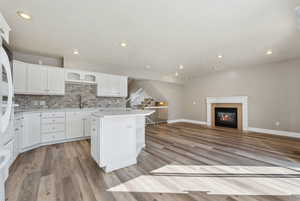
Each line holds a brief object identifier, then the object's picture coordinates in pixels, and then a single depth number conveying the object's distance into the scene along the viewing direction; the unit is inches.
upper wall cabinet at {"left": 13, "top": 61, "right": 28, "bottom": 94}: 119.1
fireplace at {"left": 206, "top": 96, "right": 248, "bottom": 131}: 199.9
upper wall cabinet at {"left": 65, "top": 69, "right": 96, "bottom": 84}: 152.7
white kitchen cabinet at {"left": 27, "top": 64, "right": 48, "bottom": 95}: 127.3
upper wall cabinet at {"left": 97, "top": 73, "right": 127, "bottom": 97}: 173.6
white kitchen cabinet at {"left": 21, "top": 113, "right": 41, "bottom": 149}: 112.0
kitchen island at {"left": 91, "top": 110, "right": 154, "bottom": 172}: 79.6
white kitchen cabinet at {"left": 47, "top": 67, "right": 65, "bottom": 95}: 138.8
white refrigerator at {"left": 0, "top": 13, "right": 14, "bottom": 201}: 36.7
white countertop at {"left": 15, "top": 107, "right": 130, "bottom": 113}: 125.6
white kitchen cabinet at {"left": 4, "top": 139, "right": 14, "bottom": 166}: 69.6
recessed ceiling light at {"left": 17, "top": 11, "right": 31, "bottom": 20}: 80.8
